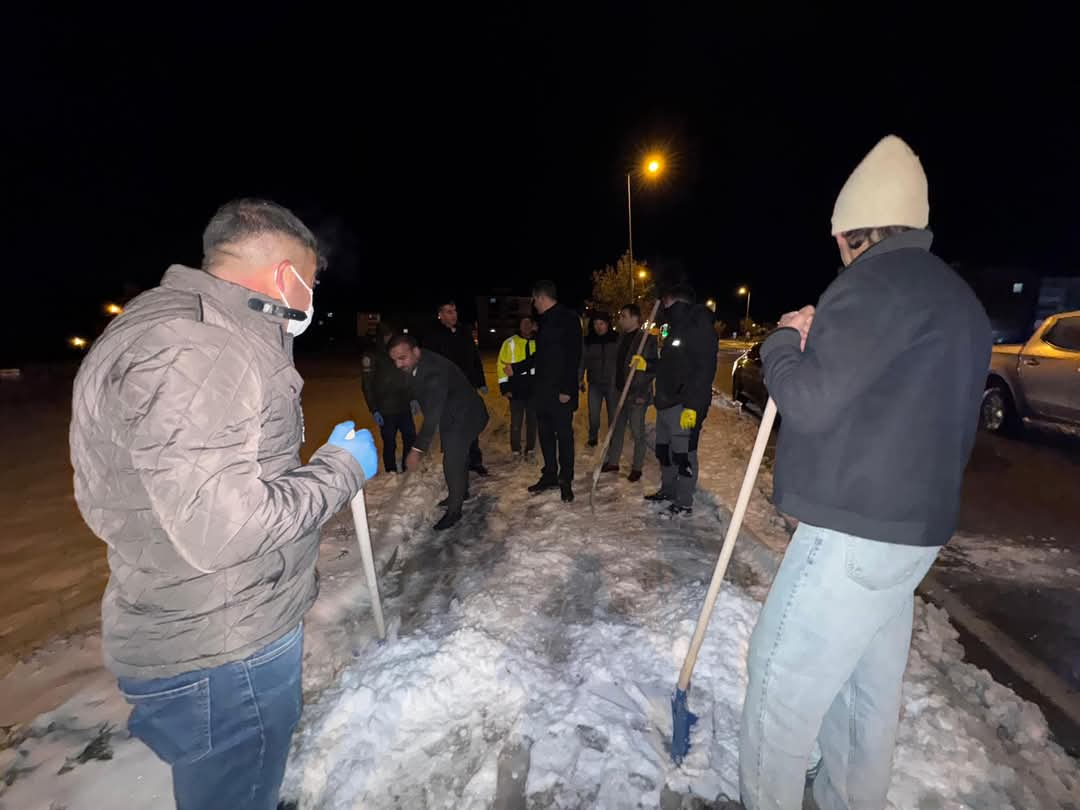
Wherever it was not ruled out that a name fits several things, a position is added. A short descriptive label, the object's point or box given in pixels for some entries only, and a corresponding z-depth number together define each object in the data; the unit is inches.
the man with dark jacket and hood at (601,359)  271.3
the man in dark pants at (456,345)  244.0
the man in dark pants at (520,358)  258.2
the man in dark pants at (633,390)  233.5
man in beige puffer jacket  45.6
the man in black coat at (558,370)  203.3
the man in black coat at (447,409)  164.9
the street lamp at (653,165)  584.7
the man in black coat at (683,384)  178.4
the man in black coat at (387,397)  228.7
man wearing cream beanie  54.4
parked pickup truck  270.2
